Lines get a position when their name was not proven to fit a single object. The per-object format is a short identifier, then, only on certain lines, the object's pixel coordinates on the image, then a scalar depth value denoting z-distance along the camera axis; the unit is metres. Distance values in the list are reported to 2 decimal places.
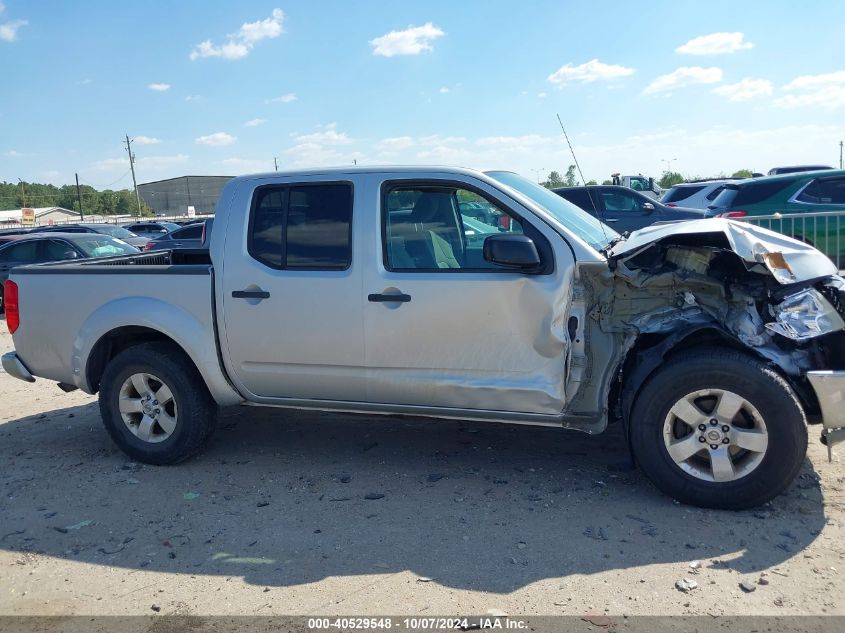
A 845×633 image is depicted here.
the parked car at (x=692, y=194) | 15.01
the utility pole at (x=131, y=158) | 71.19
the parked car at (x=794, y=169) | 22.44
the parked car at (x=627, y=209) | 13.70
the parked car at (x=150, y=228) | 31.44
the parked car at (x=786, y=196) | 10.60
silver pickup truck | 4.02
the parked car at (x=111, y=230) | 22.35
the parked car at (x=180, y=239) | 18.11
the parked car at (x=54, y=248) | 14.40
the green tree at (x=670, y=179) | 53.63
